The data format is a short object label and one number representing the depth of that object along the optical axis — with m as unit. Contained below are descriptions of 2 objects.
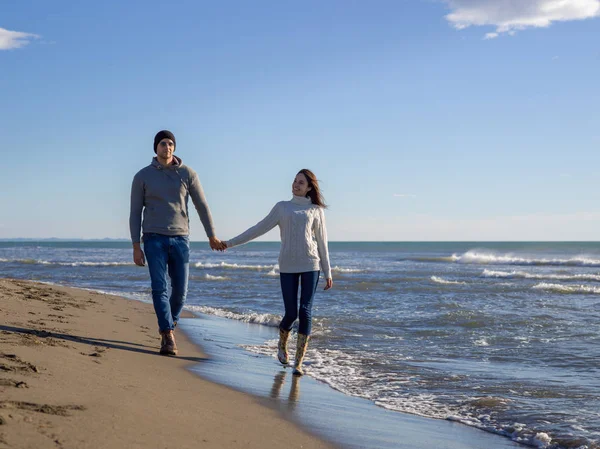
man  5.47
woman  5.56
